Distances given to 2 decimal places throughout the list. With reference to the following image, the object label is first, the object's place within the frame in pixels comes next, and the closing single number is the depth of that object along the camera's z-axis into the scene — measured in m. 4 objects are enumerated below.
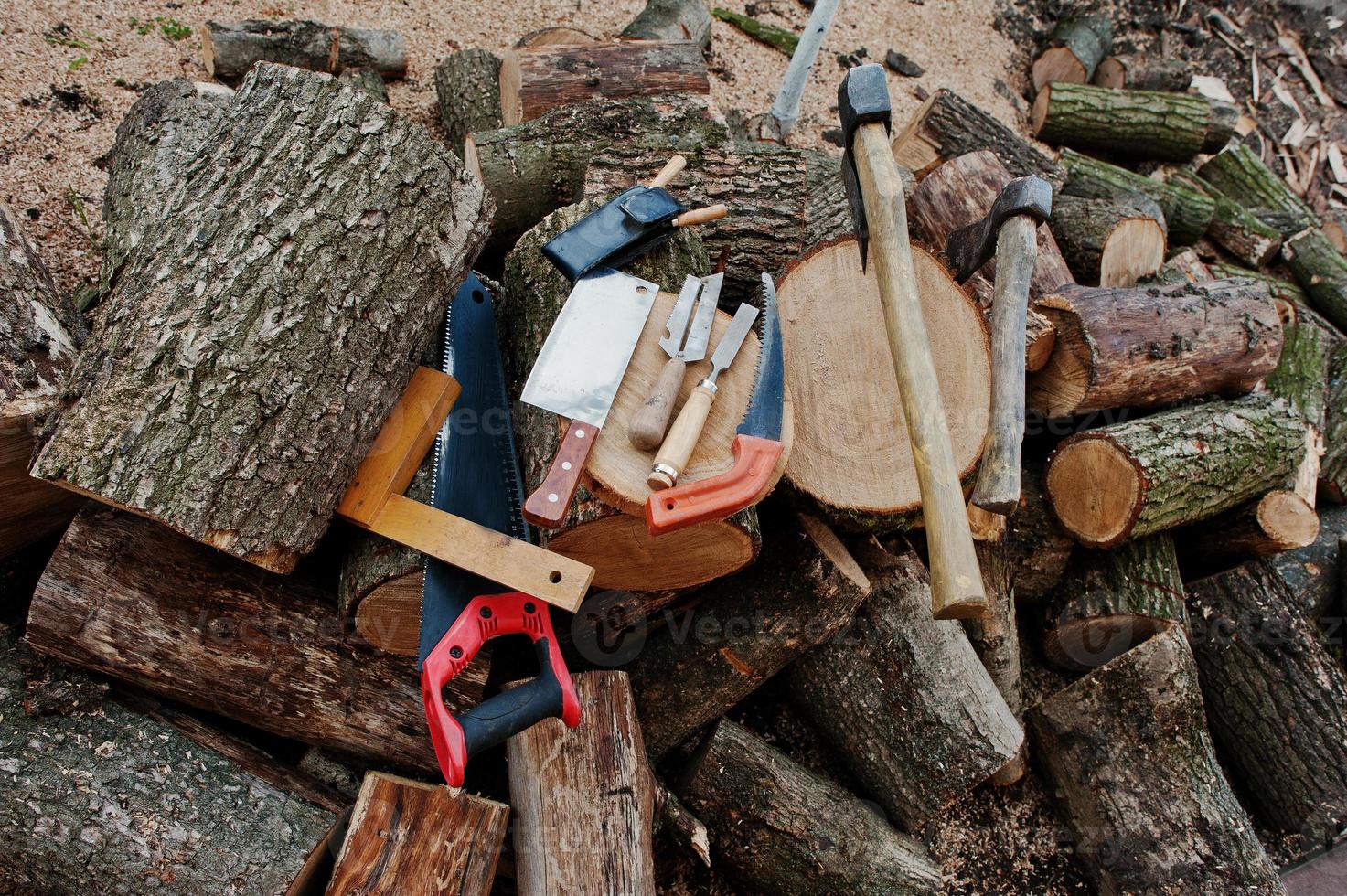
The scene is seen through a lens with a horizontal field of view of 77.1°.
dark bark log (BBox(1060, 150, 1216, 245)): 4.36
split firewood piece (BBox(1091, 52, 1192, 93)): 5.22
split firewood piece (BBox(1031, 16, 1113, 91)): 5.26
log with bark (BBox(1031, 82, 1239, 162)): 4.91
